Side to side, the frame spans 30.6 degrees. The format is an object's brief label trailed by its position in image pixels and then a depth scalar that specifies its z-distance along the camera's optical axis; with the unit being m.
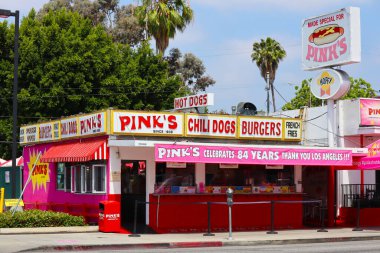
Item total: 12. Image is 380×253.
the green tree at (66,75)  38.31
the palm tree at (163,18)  46.88
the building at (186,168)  23.00
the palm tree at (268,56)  73.75
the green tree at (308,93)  64.44
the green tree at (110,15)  60.03
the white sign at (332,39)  26.30
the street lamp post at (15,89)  25.45
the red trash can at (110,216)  22.31
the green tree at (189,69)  62.34
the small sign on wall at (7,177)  35.75
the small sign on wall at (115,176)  23.00
